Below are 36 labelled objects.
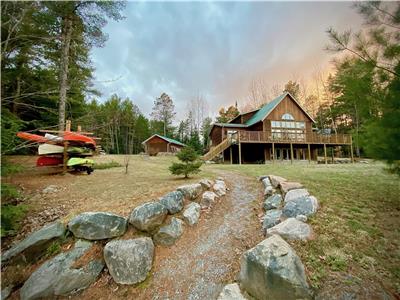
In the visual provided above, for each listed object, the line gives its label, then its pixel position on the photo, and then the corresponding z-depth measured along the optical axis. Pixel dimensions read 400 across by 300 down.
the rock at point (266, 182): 6.13
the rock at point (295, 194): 4.58
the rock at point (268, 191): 5.48
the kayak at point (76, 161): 7.03
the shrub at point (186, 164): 6.67
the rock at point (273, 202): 4.69
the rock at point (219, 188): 5.76
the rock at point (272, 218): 3.96
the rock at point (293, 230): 3.33
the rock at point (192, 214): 4.34
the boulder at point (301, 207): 4.00
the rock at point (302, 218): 3.77
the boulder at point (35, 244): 3.40
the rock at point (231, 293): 2.74
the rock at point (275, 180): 5.72
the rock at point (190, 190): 5.03
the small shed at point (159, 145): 28.89
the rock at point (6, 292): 2.98
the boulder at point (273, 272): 2.53
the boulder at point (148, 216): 3.85
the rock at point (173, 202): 4.39
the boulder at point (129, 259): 3.26
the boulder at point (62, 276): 3.00
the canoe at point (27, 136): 5.37
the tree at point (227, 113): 37.66
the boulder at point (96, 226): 3.67
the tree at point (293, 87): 29.26
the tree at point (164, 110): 42.85
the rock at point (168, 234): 3.84
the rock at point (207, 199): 5.05
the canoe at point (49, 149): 6.72
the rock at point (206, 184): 5.79
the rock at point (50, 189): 5.32
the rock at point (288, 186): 5.14
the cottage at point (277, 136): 16.56
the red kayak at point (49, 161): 6.88
